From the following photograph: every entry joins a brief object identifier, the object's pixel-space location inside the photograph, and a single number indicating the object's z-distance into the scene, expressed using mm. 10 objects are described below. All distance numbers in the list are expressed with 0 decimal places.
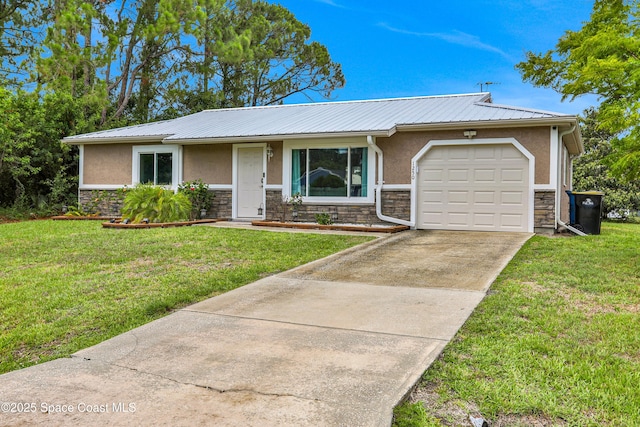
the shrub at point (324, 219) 12242
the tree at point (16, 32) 20859
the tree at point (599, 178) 20062
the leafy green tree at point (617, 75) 7929
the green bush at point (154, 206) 12477
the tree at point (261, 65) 24250
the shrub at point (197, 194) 13570
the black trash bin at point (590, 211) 11312
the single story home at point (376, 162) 10875
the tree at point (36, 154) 15484
